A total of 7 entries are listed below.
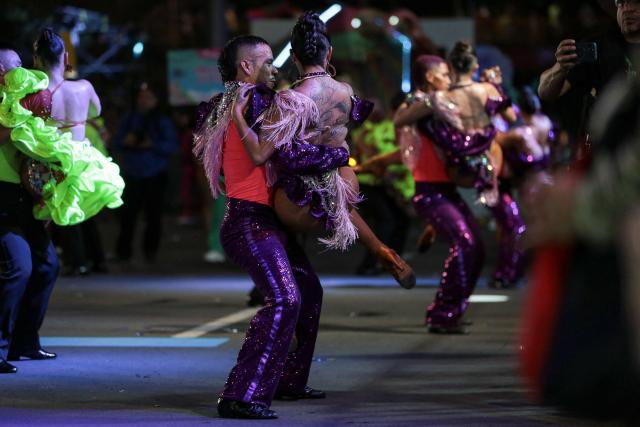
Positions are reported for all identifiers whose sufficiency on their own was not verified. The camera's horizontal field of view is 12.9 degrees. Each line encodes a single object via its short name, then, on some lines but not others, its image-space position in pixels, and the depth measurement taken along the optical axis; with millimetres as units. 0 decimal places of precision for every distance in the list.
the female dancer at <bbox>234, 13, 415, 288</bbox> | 13455
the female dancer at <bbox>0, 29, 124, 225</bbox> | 16198
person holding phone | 13951
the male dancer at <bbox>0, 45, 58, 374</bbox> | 16442
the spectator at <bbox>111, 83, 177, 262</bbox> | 32609
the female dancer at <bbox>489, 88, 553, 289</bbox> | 27551
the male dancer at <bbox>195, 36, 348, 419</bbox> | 13470
